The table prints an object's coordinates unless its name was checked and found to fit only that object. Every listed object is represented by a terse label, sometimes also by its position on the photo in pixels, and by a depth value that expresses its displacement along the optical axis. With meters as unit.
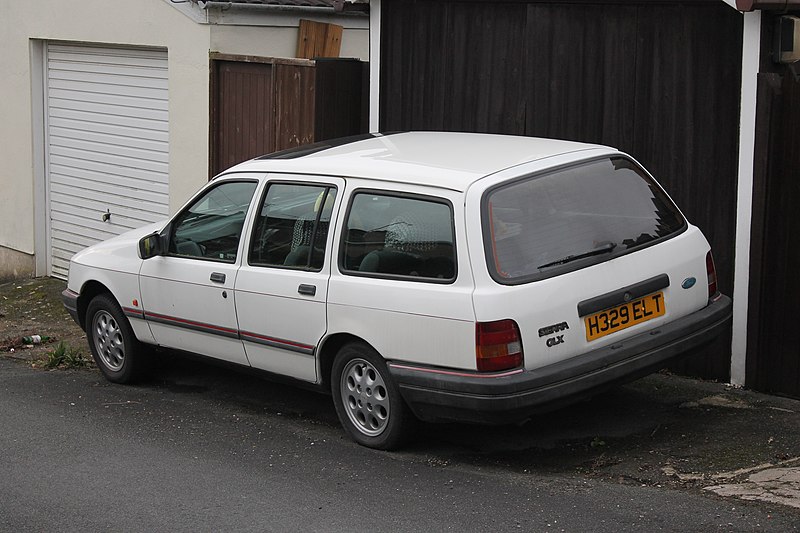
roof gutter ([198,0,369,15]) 10.52
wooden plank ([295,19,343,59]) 12.41
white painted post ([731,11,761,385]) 7.91
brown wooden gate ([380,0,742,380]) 8.30
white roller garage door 12.47
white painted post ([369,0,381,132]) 10.24
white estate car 6.41
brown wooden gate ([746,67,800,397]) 7.80
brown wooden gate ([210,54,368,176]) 10.55
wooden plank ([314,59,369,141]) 10.49
